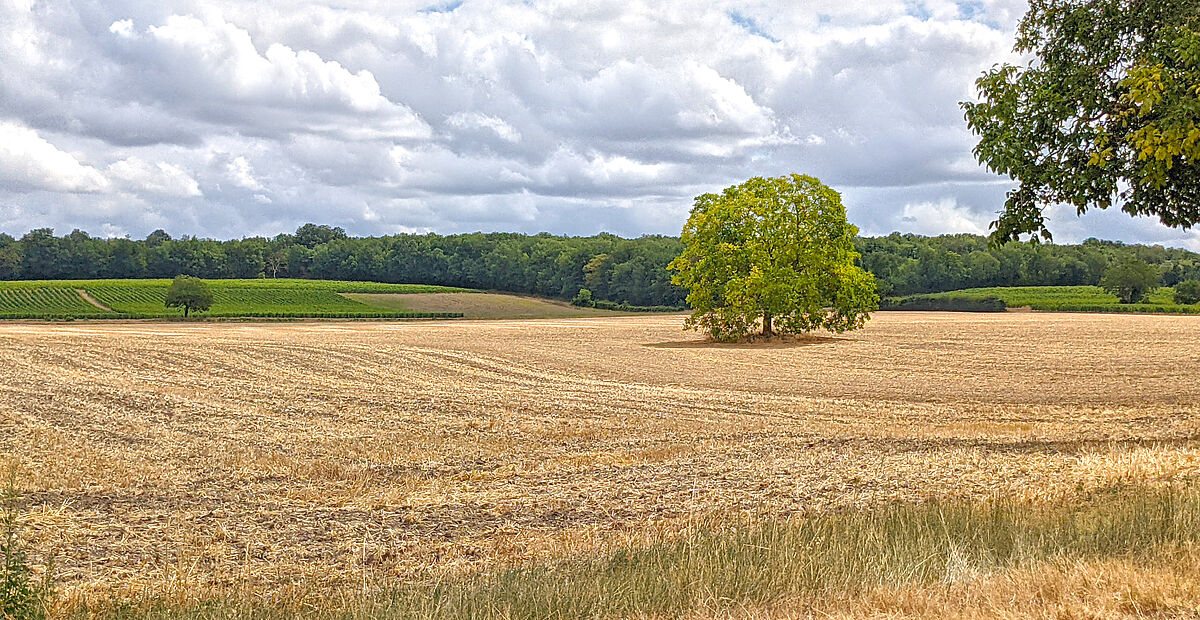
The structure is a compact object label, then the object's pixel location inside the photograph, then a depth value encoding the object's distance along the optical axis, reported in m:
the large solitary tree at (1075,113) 20.23
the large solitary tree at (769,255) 51.53
